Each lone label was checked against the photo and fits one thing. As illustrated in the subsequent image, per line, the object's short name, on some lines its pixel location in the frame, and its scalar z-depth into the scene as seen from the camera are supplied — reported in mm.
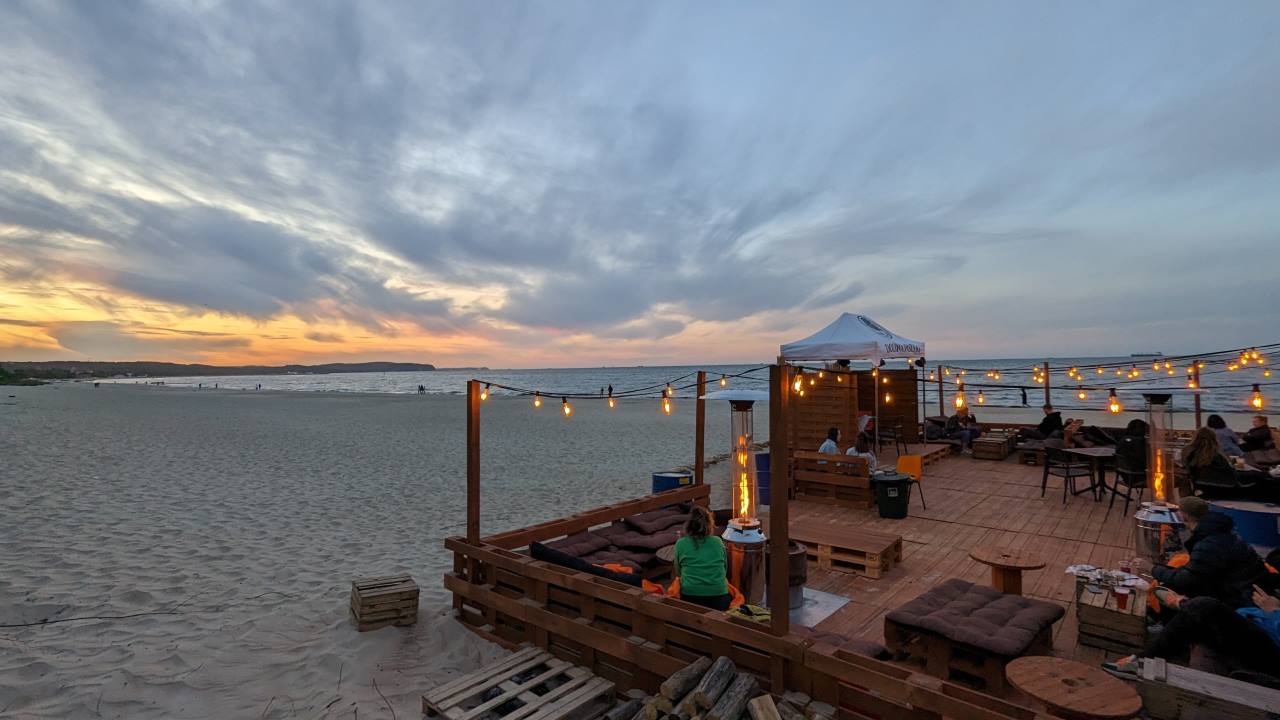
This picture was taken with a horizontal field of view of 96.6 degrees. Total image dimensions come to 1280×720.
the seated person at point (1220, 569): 4301
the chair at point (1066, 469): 9922
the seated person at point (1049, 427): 13927
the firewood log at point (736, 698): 3570
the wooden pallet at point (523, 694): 4328
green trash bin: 9125
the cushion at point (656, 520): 7883
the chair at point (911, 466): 9812
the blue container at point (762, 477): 10773
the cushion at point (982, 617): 4242
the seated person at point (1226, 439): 10727
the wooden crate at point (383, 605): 6094
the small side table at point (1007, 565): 5505
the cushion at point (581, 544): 7090
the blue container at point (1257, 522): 6750
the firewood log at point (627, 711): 4117
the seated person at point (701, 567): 5230
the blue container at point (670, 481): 9898
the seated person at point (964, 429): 15586
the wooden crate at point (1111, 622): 4637
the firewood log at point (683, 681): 3820
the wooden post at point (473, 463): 6359
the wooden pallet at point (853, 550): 6652
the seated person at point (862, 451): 10245
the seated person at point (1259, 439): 10555
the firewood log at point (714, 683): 3625
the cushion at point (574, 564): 5645
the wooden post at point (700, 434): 8156
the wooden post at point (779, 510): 3979
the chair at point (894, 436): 16062
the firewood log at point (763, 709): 3566
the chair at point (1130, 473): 9125
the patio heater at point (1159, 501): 6133
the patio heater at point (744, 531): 5516
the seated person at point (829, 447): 10812
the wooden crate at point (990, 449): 14375
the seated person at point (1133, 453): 9281
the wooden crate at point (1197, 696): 3234
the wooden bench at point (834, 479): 10031
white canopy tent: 10031
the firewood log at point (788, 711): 3600
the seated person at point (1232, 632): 3902
